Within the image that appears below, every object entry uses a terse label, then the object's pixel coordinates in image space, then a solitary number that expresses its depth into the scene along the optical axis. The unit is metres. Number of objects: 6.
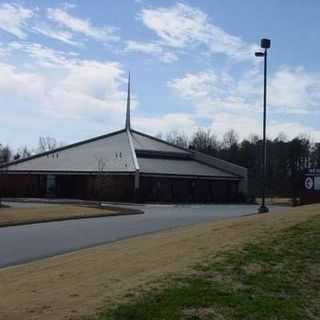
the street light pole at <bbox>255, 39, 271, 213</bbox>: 33.69
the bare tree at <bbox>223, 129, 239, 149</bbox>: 129.12
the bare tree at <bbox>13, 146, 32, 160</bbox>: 113.18
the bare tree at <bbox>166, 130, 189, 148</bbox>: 126.19
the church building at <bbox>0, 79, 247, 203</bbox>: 64.62
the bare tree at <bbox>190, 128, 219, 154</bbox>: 122.88
